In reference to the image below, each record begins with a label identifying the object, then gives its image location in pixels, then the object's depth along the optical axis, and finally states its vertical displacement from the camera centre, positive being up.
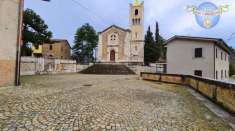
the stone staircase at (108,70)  18.65 -0.60
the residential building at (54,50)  30.78 +4.27
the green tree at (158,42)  26.97 +6.24
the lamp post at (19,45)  6.51 +1.13
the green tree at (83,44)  28.95 +5.59
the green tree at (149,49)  26.66 +4.08
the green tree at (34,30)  17.56 +5.56
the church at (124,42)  26.24 +5.58
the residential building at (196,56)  11.21 +1.17
